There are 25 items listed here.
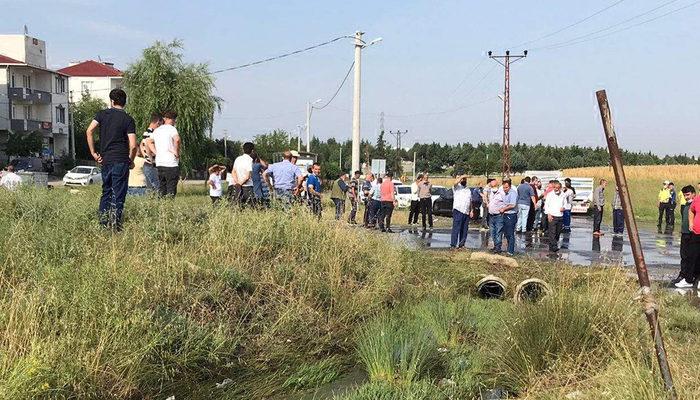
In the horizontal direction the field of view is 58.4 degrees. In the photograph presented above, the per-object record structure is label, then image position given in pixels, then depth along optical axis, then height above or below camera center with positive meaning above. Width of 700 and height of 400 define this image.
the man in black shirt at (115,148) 7.56 +0.12
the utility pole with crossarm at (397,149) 91.81 +1.56
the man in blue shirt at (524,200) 18.70 -1.16
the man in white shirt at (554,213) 15.21 -1.25
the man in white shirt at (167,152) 9.62 +0.09
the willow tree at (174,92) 33.88 +3.58
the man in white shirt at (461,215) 14.70 -1.28
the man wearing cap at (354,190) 20.63 -1.08
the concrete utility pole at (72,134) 61.10 +2.20
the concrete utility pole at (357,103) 24.80 +2.24
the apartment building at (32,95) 58.09 +6.04
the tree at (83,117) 70.44 +4.93
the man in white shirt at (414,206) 22.09 -1.64
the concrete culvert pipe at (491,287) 9.02 -1.85
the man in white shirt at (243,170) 12.30 -0.23
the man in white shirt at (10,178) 9.02 -0.39
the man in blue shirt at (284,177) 12.89 -0.37
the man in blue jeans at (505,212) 13.81 -1.12
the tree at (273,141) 78.38 +2.34
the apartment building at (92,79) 88.28 +11.16
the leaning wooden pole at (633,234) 3.78 -0.45
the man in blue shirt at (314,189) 13.90 -0.67
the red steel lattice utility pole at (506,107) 45.25 +3.96
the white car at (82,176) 36.34 -1.12
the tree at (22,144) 49.84 +0.99
